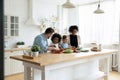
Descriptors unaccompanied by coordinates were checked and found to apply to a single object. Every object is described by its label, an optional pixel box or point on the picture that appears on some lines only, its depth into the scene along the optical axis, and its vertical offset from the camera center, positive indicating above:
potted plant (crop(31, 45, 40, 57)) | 2.76 -0.22
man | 3.06 -0.06
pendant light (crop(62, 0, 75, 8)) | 3.34 +0.67
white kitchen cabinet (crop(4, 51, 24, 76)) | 4.66 -0.83
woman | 4.01 -0.05
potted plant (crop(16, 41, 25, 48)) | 5.21 -0.23
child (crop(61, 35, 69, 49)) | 3.78 -0.13
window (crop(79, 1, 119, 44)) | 5.27 +0.42
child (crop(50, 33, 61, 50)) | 3.34 -0.04
